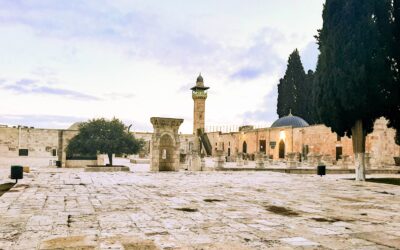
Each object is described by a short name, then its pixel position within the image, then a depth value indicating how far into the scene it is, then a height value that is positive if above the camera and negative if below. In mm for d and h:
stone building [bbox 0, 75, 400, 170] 29562 +616
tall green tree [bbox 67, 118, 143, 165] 27656 +529
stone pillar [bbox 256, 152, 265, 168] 25797 -1104
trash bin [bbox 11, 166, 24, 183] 12589 -935
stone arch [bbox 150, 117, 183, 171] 20500 +94
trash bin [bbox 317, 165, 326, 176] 18500 -1210
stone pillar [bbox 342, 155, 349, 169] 25052 -1038
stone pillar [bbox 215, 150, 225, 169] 23675 -892
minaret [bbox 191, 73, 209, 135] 52675 +6291
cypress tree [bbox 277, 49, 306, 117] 43625 +7755
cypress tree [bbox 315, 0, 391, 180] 15398 +3489
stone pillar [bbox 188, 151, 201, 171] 22688 -982
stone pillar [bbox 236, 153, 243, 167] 28953 -1167
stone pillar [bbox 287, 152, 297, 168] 24594 -983
